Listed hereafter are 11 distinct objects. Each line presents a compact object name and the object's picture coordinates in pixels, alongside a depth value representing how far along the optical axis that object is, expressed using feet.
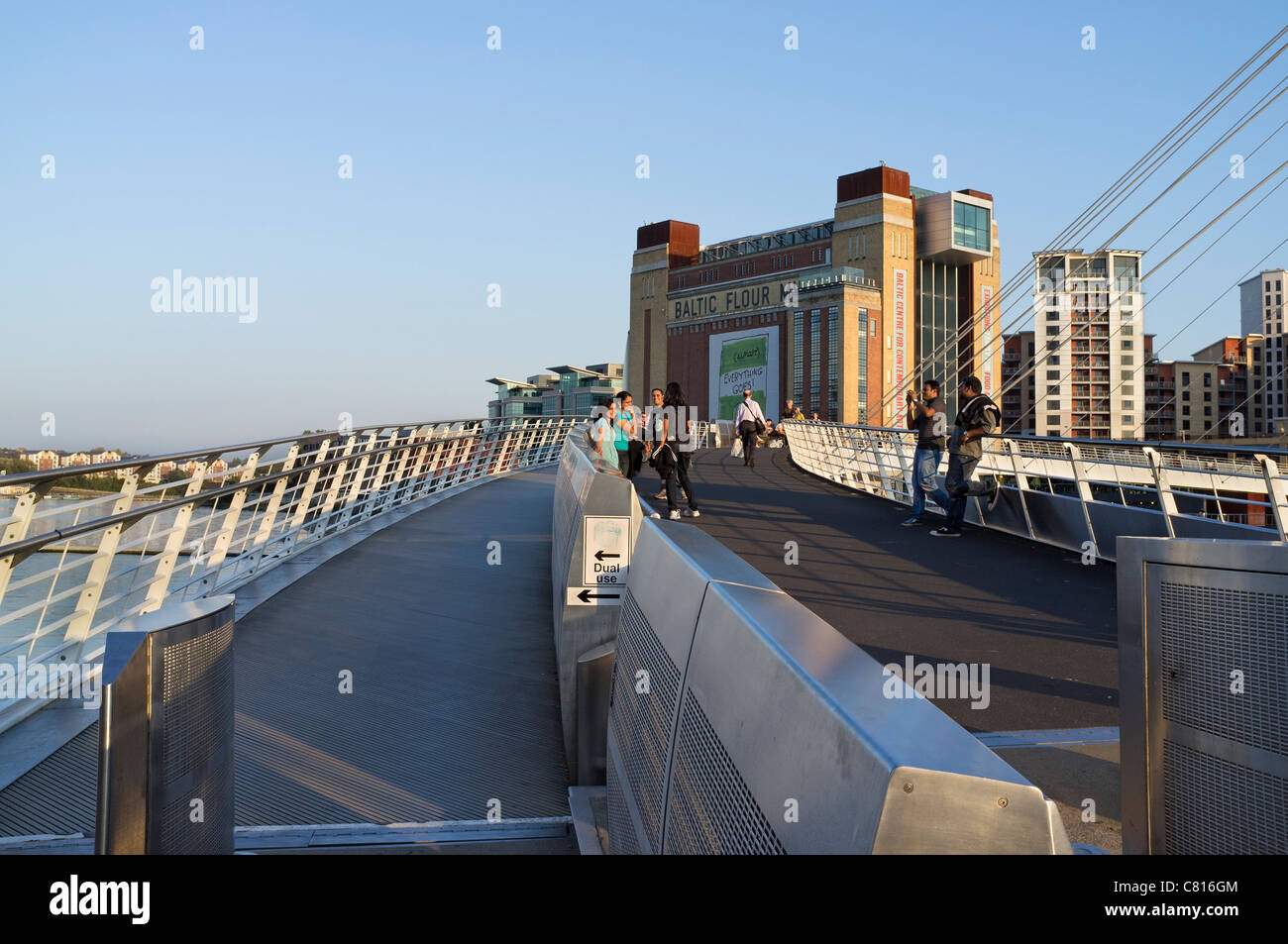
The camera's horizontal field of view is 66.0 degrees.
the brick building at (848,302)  310.65
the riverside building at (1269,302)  263.29
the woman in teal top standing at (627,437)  45.24
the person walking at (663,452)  42.91
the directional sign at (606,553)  18.17
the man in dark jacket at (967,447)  39.86
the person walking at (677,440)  43.37
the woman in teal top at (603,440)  41.16
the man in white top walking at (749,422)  77.36
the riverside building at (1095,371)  423.64
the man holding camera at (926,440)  44.06
